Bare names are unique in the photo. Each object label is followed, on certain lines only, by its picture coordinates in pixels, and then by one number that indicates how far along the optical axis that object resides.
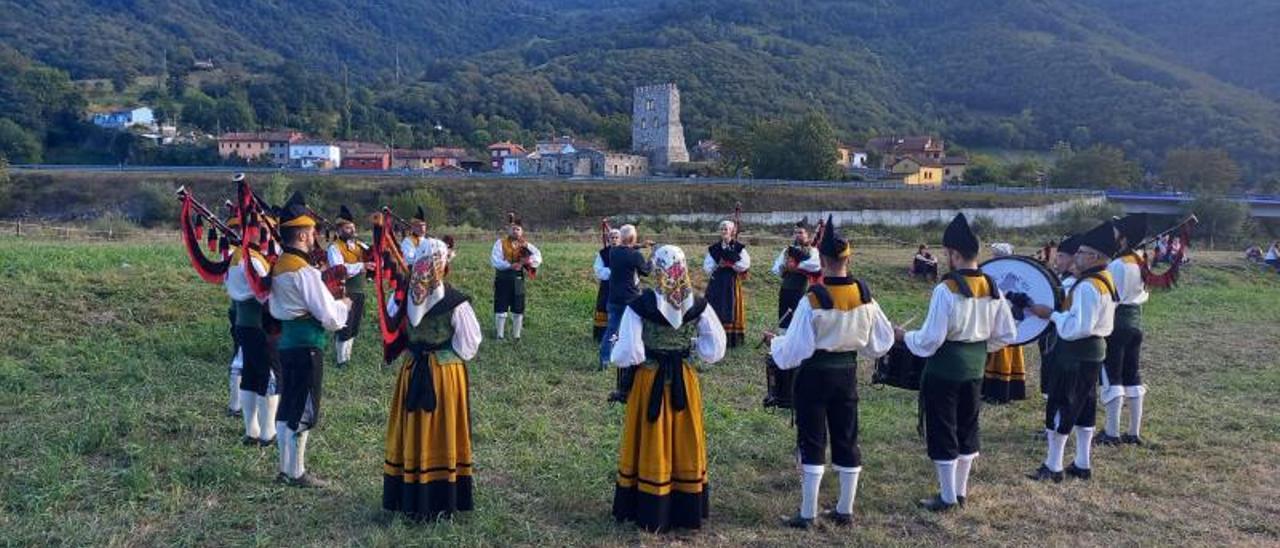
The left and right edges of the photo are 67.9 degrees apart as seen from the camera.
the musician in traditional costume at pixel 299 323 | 6.99
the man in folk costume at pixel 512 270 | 13.82
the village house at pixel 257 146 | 82.44
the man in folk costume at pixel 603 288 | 12.61
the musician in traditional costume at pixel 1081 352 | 7.80
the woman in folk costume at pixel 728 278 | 12.87
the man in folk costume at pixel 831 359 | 6.45
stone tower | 91.06
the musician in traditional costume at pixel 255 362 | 8.22
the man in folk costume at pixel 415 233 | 12.03
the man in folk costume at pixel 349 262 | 11.62
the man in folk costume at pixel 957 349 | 6.84
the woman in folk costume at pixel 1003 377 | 10.70
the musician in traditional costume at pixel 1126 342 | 9.01
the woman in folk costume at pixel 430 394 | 6.37
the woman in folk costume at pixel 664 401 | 6.38
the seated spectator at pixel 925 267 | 22.50
